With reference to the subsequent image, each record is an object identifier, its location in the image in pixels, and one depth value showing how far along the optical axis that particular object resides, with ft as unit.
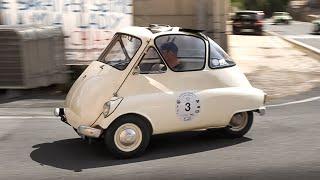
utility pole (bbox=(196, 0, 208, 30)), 48.98
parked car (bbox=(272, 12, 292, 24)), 193.97
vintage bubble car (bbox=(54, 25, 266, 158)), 22.53
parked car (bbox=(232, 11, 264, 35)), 115.24
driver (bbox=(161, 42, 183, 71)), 23.44
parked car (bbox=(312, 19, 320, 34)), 124.16
